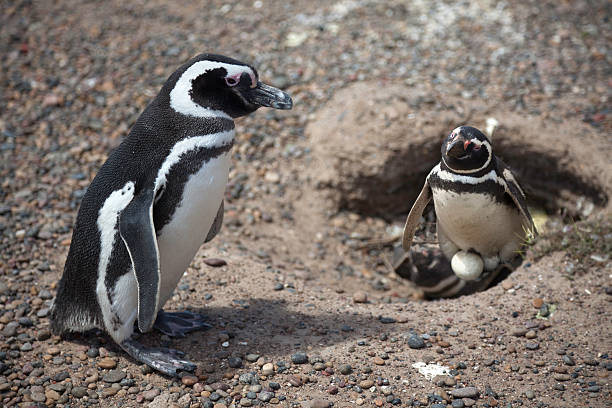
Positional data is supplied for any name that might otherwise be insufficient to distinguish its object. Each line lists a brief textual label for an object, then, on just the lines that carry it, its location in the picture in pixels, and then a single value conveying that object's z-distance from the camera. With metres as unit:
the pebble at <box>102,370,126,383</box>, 5.16
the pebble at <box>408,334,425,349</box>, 5.42
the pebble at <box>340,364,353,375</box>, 5.08
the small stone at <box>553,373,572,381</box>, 4.94
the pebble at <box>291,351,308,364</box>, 5.22
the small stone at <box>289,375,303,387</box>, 4.99
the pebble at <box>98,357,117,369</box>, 5.30
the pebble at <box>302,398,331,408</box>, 4.72
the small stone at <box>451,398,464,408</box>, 4.70
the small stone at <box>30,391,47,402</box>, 4.99
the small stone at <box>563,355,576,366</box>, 5.11
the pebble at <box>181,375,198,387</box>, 5.03
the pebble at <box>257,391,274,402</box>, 4.84
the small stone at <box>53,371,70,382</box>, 5.18
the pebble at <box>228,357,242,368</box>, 5.23
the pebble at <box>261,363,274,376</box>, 5.12
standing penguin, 4.84
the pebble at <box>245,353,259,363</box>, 5.27
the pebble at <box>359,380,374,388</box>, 4.93
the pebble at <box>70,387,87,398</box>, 5.02
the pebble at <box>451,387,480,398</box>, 4.79
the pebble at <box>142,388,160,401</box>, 4.95
